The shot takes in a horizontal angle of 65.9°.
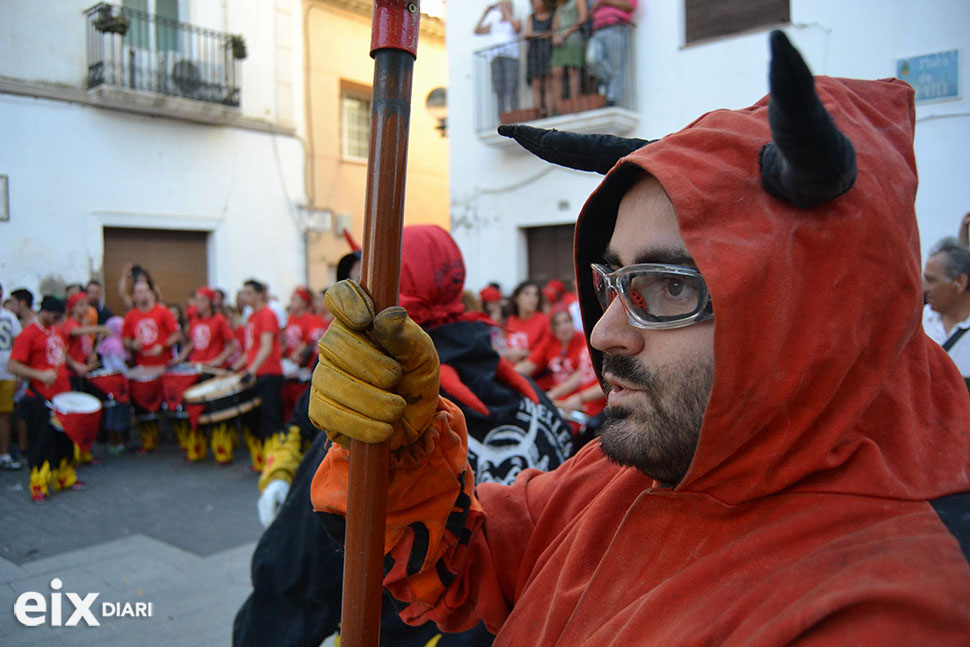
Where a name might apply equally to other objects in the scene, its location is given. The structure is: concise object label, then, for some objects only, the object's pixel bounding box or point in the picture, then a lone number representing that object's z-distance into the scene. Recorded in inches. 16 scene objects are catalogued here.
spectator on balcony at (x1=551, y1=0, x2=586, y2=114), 413.7
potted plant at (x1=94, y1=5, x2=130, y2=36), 454.3
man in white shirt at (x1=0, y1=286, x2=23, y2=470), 298.4
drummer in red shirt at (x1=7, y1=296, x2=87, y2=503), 266.5
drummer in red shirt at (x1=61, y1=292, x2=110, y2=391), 338.0
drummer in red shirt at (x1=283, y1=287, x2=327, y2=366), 351.3
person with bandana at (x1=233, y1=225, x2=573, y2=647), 91.0
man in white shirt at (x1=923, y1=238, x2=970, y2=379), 153.9
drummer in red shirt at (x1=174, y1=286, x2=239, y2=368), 363.3
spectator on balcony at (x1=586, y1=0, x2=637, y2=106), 393.4
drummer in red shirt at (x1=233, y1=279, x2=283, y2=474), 314.3
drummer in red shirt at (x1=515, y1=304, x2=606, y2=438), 227.5
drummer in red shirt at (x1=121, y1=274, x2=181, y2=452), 356.8
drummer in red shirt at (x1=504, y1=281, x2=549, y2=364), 285.4
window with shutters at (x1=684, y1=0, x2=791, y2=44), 350.9
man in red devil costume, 36.9
